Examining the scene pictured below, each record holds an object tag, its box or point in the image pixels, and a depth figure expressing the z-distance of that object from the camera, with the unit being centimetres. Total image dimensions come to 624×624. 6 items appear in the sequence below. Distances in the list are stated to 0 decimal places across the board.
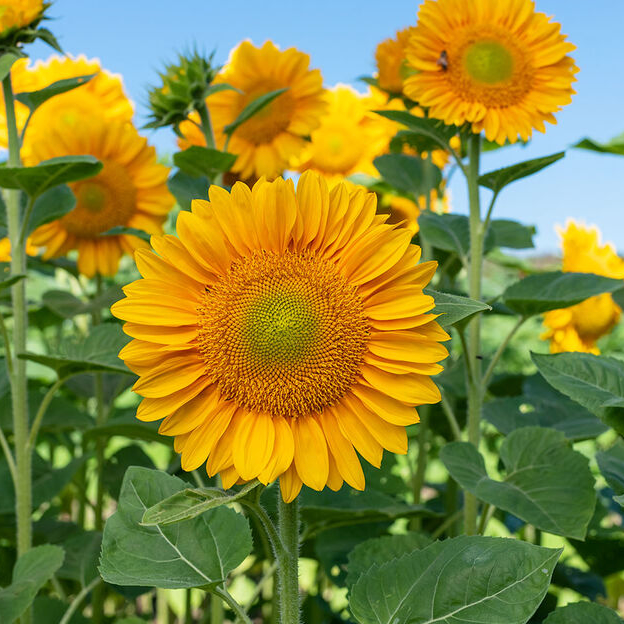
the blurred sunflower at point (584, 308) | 195
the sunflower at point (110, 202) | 188
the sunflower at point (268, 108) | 198
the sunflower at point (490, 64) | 143
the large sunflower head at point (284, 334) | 81
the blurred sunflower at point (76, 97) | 227
